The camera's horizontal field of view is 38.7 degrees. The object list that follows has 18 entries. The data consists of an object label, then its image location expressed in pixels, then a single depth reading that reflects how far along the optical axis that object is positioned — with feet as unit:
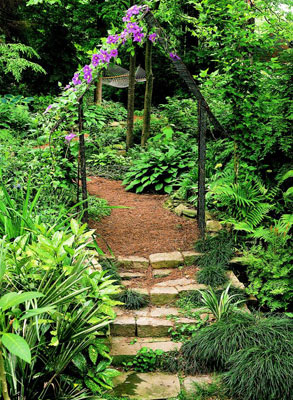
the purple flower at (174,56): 15.57
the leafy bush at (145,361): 11.18
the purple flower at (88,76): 15.44
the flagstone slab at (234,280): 13.76
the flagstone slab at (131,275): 14.82
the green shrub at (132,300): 13.24
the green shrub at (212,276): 13.99
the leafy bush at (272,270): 12.75
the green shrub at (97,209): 18.60
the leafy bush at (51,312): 7.57
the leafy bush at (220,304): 12.00
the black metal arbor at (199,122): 15.48
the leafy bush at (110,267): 14.09
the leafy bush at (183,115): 27.48
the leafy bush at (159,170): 22.99
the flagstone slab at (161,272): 15.11
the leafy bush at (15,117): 27.73
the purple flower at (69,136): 15.05
